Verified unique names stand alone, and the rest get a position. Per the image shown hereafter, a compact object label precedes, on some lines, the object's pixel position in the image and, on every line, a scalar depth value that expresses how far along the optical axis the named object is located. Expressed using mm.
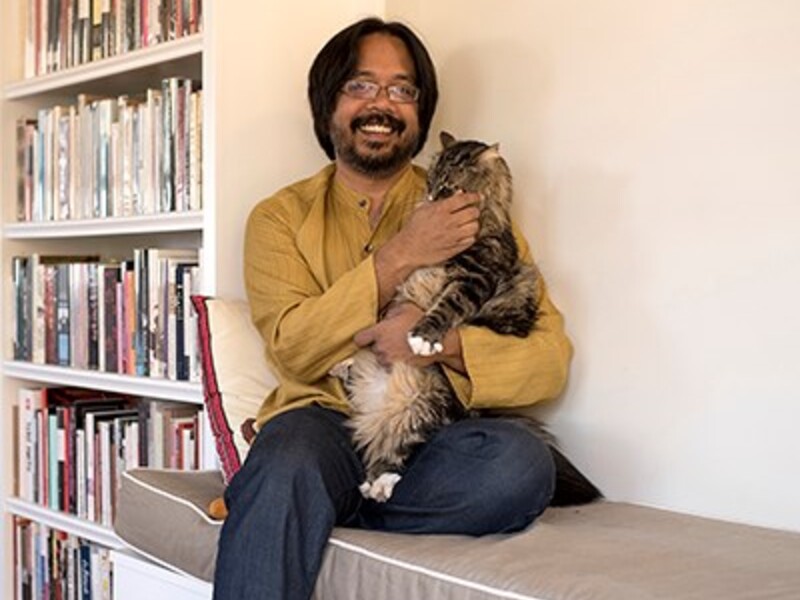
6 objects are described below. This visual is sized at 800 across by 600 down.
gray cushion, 1291
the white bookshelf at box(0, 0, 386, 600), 2129
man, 1537
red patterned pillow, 1939
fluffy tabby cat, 1711
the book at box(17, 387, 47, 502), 2666
